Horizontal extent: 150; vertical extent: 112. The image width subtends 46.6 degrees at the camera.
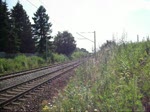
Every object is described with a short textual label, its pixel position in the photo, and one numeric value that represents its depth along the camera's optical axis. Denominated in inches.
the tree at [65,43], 1870.7
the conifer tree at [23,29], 1592.5
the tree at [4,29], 1236.2
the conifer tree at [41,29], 1438.4
